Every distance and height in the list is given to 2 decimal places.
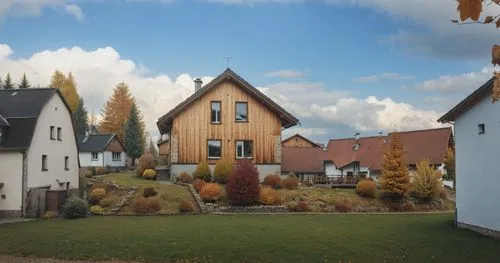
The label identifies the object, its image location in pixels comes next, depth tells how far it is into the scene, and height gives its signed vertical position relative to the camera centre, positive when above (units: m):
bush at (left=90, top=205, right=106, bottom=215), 26.84 -2.87
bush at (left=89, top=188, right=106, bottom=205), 28.64 -2.20
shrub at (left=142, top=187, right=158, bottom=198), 29.36 -2.03
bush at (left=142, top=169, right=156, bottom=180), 40.66 -1.27
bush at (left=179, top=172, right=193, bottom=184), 35.71 -1.44
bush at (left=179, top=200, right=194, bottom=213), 27.23 -2.76
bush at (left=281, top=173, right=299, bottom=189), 34.72 -1.79
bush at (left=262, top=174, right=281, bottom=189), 34.72 -1.65
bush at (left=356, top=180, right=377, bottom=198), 33.69 -2.19
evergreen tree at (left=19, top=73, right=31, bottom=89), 80.81 +13.24
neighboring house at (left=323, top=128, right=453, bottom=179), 52.97 +0.77
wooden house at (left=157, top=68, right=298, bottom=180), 37.59 +2.62
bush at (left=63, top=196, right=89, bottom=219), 25.42 -2.63
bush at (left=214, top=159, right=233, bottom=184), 34.81 -0.89
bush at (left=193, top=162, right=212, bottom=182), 35.44 -1.05
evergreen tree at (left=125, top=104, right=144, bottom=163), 71.69 +3.83
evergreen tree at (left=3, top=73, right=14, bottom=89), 80.09 +13.05
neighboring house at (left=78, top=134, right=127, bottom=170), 64.94 +1.29
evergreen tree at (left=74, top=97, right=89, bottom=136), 81.44 +6.99
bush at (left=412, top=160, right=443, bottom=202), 33.78 -1.80
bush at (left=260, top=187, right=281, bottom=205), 29.39 -2.38
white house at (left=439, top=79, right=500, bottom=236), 19.91 -0.11
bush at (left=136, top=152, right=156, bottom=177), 42.41 -0.43
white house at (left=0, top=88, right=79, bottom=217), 27.45 +0.63
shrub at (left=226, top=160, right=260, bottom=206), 28.75 -1.67
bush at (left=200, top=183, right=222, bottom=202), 29.27 -2.10
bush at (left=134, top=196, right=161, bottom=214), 26.91 -2.66
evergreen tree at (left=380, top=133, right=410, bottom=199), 33.19 -1.06
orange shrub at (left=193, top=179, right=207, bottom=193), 31.55 -1.71
